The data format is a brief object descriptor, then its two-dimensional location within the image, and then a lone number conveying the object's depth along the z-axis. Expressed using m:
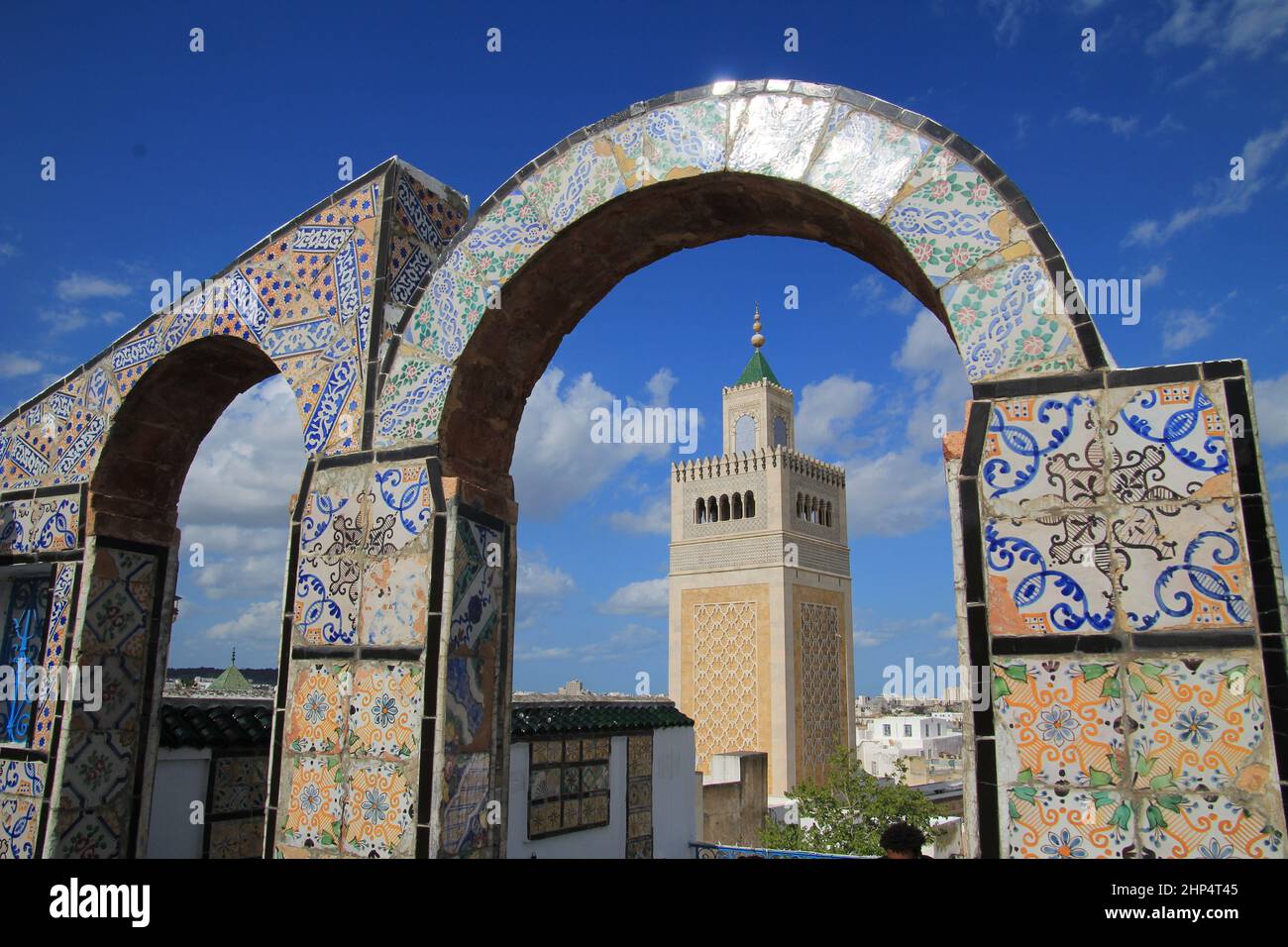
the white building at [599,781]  7.78
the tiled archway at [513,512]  2.55
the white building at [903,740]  35.06
